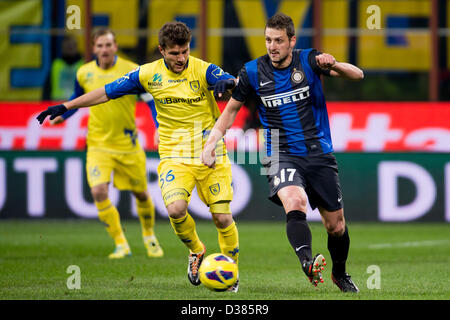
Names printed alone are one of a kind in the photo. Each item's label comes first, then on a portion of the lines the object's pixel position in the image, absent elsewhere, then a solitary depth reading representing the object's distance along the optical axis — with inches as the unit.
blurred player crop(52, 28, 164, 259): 808.3
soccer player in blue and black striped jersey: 564.7
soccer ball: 551.5
